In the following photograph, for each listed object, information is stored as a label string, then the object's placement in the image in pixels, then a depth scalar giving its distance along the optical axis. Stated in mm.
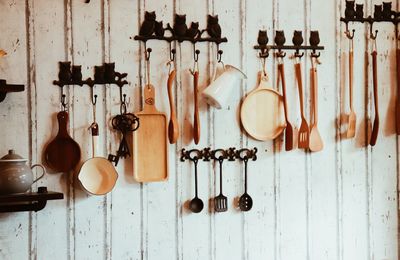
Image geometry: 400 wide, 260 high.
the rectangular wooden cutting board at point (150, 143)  2428
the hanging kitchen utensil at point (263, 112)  2574
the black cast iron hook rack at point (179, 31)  2447
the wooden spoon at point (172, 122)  2439
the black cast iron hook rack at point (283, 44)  2598
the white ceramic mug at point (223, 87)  2418
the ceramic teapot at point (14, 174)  2080
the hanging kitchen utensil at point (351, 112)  2666
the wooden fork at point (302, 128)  2598
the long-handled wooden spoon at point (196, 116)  2469
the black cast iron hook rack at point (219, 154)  2502
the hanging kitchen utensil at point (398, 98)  2727
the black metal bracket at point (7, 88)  2137
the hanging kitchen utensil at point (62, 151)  2314
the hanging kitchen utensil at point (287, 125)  2576
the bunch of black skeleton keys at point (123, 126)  2398
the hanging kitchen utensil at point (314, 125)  2625
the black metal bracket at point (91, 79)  2350
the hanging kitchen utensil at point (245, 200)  2555
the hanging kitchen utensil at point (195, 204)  2494
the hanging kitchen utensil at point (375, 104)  2680
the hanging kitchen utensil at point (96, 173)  2332
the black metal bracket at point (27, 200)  2076
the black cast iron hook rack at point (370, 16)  2695
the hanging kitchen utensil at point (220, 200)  2518
